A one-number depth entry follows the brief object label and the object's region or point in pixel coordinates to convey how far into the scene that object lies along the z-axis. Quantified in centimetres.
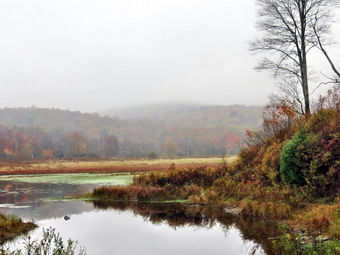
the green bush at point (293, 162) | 2075
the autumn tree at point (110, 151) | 19588
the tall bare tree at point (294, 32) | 2753
